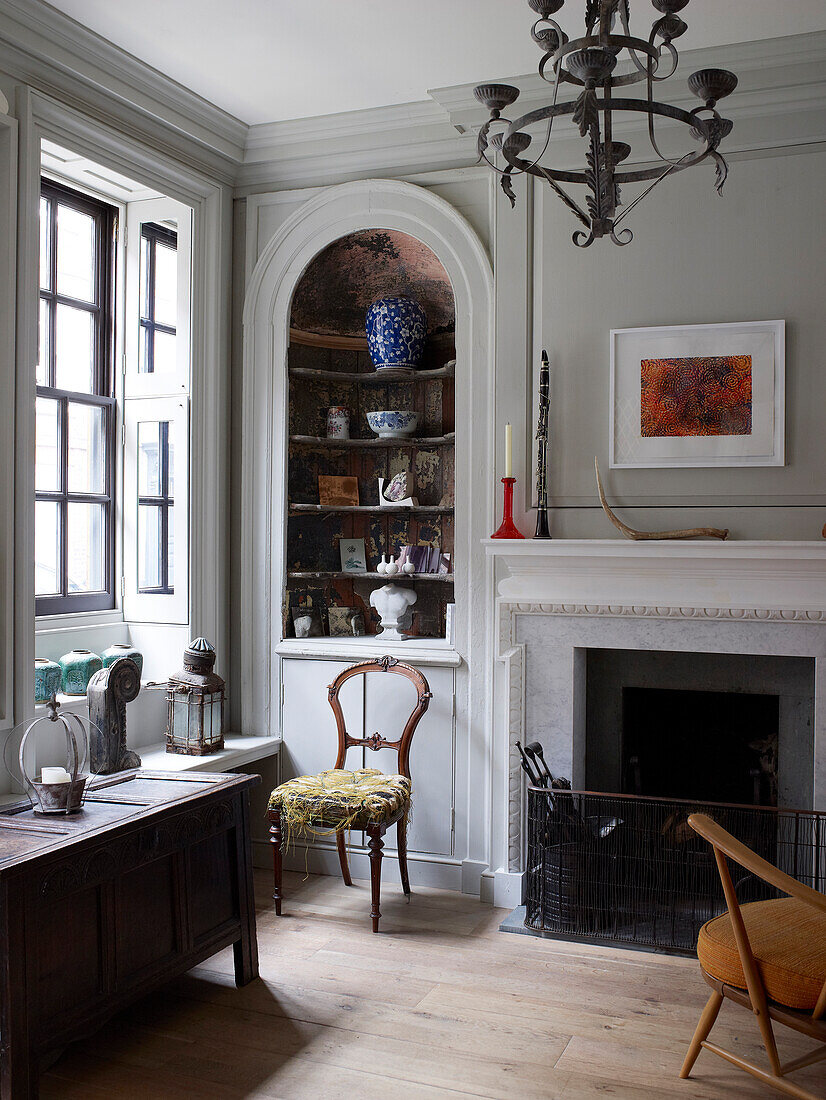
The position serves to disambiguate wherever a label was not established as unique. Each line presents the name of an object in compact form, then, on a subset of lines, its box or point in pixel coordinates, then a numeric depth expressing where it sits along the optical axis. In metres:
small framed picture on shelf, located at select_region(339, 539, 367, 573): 4.82
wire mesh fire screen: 3.61
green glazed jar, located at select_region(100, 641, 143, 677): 4.12
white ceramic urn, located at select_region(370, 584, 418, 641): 4.48
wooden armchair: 2.43
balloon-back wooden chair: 3.68
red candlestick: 3.92
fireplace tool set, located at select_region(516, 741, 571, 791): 3.76
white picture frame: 3.65
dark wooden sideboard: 2.39
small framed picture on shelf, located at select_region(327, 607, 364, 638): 4.70
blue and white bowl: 4.57
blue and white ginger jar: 4.54
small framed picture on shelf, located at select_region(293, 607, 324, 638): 4.54
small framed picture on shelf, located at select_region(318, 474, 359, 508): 4.76
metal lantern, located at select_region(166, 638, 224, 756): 4.07
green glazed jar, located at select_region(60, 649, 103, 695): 3.92
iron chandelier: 1.96
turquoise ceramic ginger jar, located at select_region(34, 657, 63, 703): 3.81
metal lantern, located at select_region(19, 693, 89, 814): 2.85
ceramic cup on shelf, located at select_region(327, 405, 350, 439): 4.73
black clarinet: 3.89
